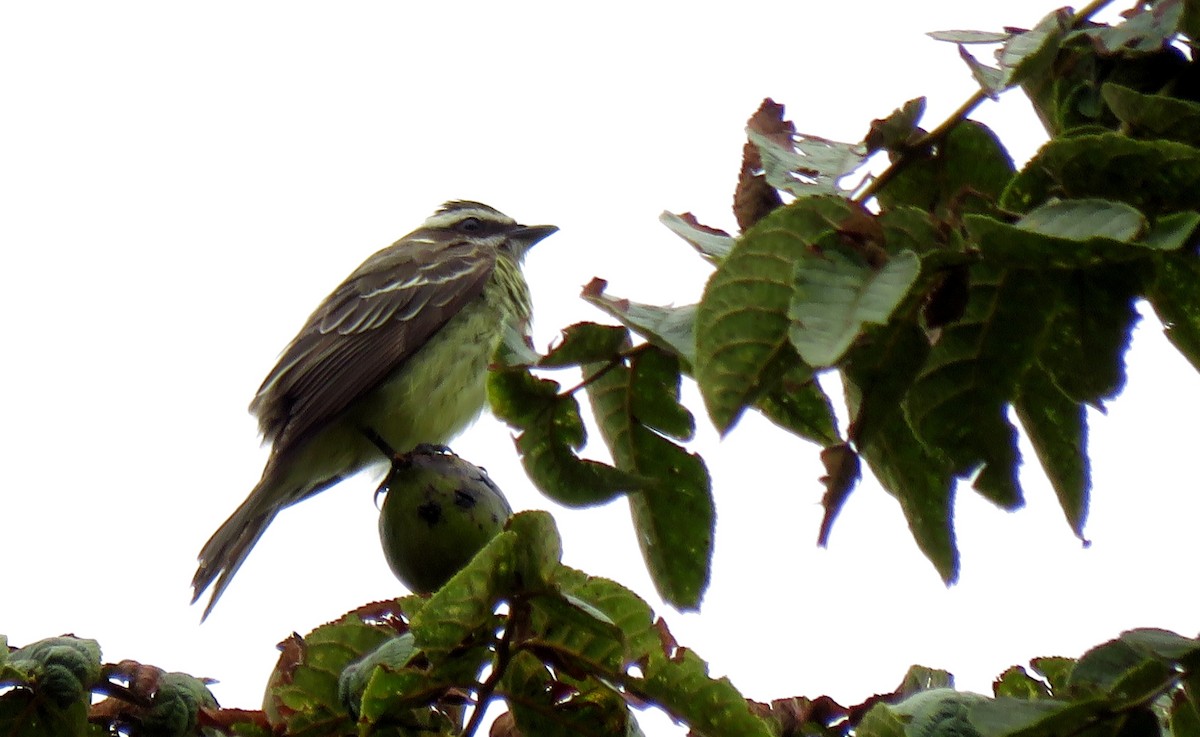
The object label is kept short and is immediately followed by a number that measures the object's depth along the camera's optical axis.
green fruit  6.29
